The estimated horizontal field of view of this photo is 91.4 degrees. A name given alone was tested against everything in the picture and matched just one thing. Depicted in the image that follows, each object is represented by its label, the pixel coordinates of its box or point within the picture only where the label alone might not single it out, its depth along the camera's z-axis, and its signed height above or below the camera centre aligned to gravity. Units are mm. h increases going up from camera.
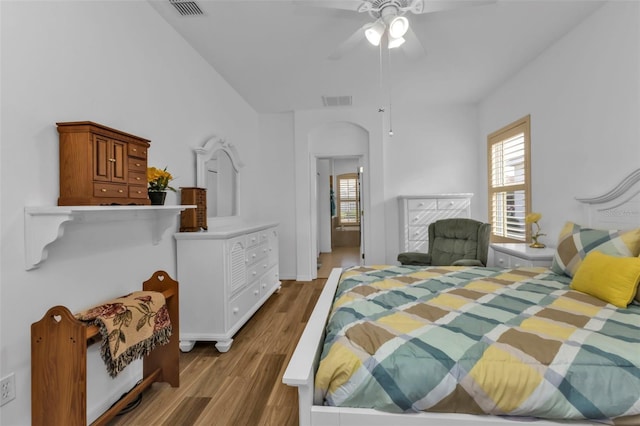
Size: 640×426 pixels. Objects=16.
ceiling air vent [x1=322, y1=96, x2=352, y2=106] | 4363 +1586
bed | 1076 -574
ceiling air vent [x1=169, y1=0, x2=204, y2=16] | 2297 +1551
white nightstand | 2644 -421
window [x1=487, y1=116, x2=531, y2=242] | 3582 +353
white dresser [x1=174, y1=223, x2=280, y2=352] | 2609 -639
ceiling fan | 1927 +1286
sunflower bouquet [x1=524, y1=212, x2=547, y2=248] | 3029 -149
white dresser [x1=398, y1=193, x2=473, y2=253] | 4387 -39
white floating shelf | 1408 -63
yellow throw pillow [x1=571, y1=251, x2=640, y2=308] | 1587 -379
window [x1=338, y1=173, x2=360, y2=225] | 9078 +328
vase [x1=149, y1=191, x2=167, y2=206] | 2129 +103
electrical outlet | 1309 -748
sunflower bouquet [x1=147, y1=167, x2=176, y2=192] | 2152 +227
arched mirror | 3123 +412
